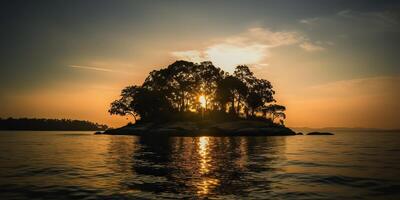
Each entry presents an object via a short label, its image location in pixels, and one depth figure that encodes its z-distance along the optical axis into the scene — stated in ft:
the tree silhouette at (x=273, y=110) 386.32
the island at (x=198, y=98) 358.64
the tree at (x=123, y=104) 403.95
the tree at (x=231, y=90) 357.37
